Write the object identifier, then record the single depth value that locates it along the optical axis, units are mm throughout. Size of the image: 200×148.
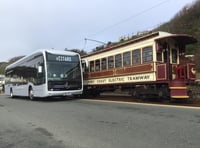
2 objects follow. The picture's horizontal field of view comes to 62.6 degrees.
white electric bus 10139
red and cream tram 8331
